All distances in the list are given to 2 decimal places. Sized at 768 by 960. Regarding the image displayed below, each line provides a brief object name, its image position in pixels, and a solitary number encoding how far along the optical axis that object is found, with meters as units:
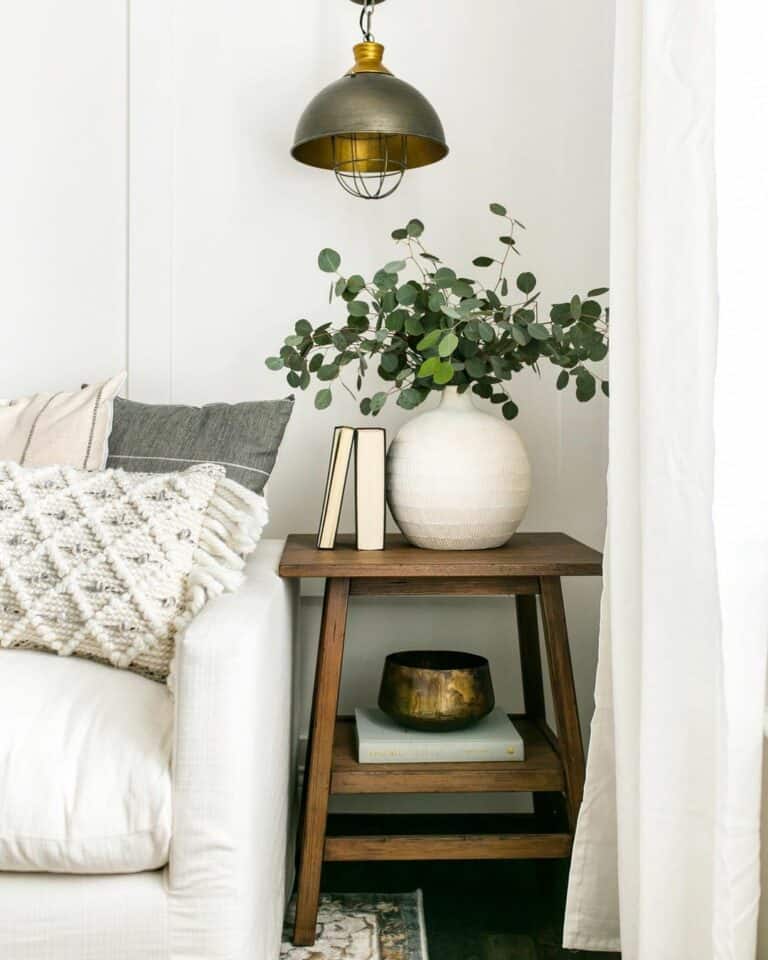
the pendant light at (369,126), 1.73
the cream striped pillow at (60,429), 1.69
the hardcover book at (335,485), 1.75
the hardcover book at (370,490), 1.74
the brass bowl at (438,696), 1.67
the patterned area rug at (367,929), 1.51
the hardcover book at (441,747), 1.65
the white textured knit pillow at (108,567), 1.33
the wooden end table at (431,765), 1.58
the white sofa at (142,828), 1.10
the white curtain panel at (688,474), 1.01
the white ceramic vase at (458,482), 1.70
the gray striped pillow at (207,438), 1.71
